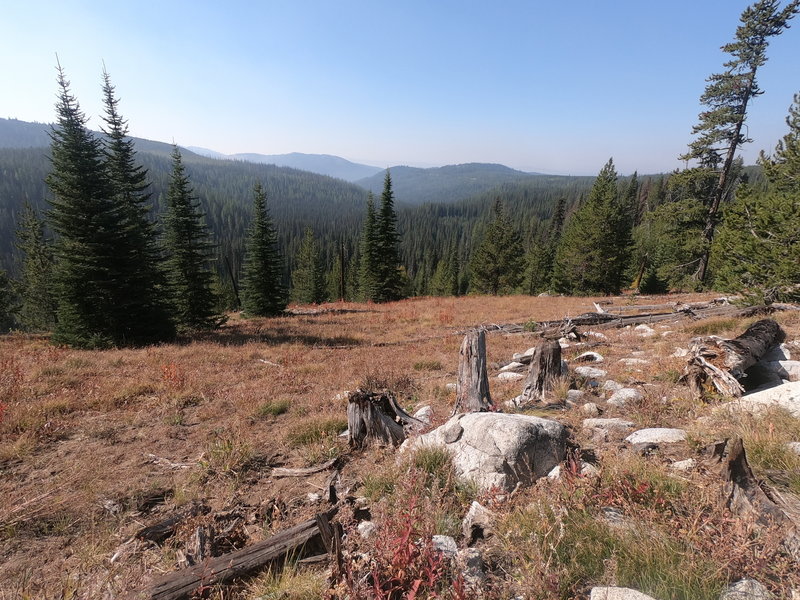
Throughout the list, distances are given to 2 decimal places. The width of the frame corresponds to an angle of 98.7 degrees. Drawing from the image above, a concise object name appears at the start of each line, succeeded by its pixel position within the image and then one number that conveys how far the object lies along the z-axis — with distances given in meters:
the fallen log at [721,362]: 5.17
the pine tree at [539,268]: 53.09
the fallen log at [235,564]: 2.52
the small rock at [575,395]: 5.92
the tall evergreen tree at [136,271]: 14.87
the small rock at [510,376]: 7.83
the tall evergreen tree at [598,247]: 31.09
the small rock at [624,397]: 5.52
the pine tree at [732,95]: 17.73
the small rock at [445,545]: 2.63
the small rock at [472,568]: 2.29
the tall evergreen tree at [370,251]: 36.65
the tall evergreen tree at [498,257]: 39.38
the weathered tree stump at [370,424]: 5.00
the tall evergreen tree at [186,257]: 22.28
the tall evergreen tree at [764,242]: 9.43
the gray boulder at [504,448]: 3.55
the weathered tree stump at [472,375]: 5.39
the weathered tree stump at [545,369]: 6.23
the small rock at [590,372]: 6.99
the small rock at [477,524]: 2.93
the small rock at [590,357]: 8.36
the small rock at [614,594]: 2.02
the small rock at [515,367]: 8.62
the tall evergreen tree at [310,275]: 57.47
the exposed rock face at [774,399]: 4.19
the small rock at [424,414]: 5.62
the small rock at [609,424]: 4.65
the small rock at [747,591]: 1.93
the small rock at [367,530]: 3.00
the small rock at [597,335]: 10.65
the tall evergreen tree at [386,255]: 36.97
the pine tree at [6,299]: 32.47
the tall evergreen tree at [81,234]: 13.87
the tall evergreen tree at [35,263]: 28.95
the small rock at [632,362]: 7.56
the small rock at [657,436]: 4.06
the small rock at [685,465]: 3.29
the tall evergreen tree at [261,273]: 28.52
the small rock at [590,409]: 5.23
